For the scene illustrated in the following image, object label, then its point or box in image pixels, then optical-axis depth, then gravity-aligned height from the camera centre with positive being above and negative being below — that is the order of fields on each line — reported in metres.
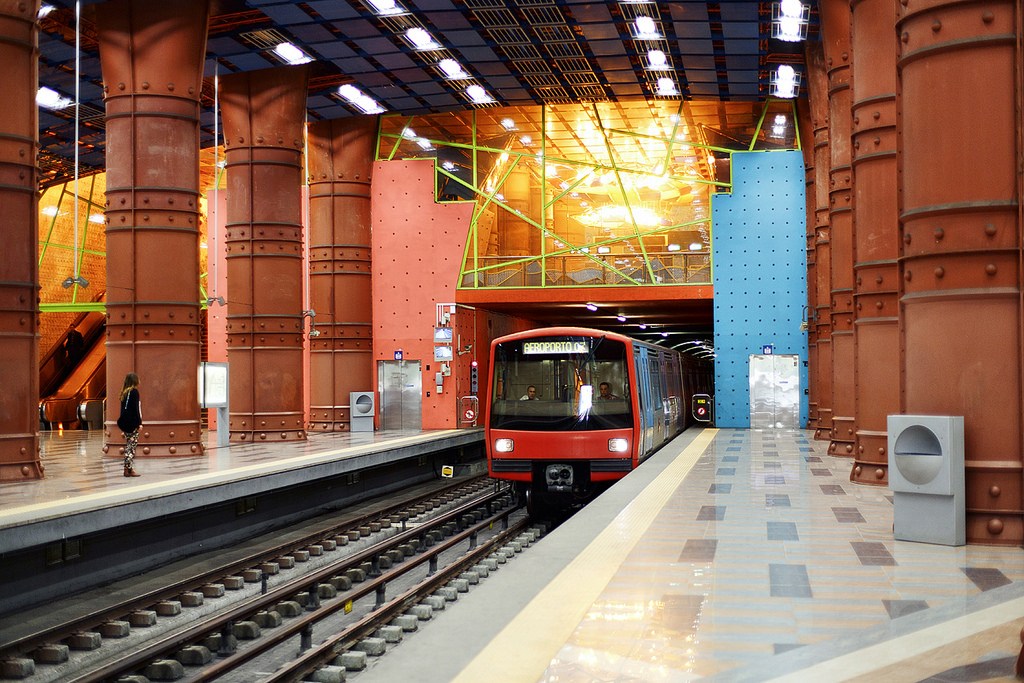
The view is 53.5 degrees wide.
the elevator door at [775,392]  27.56 -0.61
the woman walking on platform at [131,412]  14.74 -0.54
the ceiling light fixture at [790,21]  20.48 +7.29
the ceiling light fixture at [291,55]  21.61 +6.91
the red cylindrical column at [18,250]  13.66 +1.72
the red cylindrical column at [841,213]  15.88 +2.48
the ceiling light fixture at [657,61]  23.97 +7.43
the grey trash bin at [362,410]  26.64 -0.97
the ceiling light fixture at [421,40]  21.82 +7.33
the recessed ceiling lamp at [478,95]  26.56 +7.39
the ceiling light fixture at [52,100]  24.49 +6.80
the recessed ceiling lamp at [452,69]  24.25 +7.38
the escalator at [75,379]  35.12 -0.12
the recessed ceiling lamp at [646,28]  21.70 +7.47
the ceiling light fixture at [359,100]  25.61 +7.13
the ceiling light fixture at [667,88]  26.02 +7.41
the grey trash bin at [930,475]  7.94 -0.85
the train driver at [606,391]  14.97 -0.29
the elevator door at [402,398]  28.80 -0.71
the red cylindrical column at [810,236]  26.00 +3.56
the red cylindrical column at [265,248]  22.06 +2.74
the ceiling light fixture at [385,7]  19.95 +7.27
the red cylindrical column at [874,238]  12.08 +1.63
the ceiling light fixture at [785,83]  24.95 +7.32
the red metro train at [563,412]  14.77 -0.59
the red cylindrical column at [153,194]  17.45 +3.16
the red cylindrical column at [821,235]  20.08 +2.66
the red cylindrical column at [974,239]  8.01 +1.04
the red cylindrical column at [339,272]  27.56 +2.77
